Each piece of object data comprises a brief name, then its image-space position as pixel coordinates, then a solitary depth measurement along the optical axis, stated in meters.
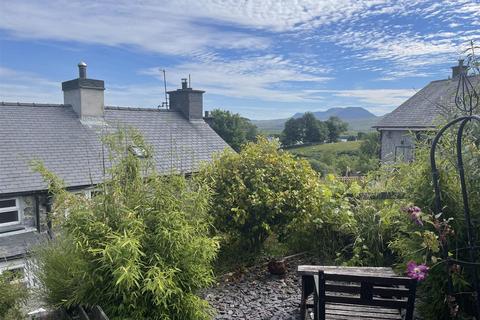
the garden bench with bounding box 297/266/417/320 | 2.89
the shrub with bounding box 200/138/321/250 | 5.13
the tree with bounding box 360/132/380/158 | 26.53
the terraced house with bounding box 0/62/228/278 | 9.95
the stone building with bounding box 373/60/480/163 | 17.65
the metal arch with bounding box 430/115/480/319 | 2.61
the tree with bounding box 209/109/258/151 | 37.41
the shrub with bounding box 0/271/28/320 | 3.17
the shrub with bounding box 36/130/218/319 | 2.99
